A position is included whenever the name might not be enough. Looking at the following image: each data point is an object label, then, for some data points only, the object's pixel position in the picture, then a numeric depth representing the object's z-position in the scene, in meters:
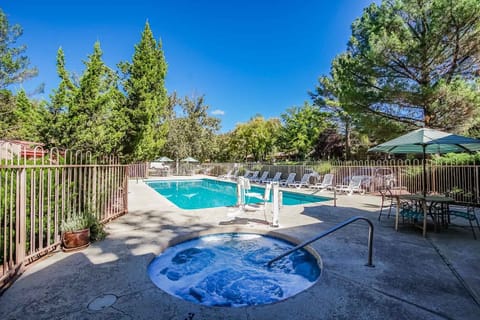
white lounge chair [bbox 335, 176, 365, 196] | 11.34
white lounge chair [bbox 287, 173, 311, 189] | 13.96
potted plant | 3.83
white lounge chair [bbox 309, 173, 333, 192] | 12.79
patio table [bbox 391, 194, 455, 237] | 4.64
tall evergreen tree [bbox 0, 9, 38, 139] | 15.16
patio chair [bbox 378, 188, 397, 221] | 8.29
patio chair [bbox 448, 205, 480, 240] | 4.49
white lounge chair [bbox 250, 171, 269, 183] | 17.52
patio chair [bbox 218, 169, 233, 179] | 20.59
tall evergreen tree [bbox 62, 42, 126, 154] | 6.08
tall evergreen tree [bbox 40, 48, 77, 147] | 5.90
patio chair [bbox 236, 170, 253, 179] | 19.47
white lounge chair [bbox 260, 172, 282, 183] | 16.19
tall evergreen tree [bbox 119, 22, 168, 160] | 9.34
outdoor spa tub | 3.14
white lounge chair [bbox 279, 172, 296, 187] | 14.84
